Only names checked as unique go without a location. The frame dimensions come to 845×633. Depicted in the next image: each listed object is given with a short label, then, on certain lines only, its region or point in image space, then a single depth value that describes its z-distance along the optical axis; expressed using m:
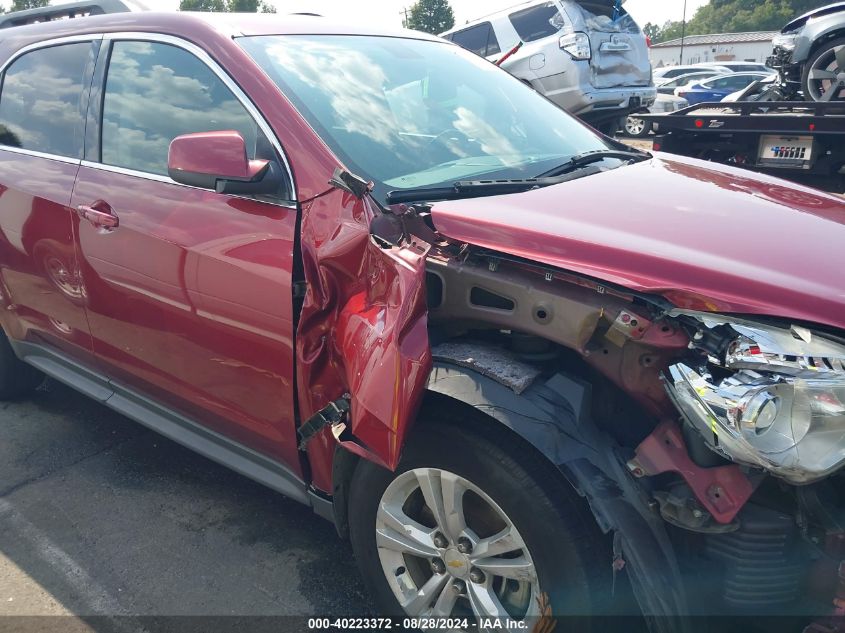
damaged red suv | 1.66
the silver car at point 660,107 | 12.97
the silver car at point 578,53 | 9.30
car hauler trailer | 5.83
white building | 52.53
